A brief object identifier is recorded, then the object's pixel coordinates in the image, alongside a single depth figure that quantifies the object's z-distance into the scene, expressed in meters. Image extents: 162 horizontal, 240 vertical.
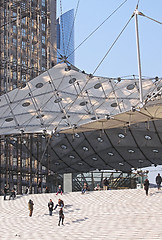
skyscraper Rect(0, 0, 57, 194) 62.41
